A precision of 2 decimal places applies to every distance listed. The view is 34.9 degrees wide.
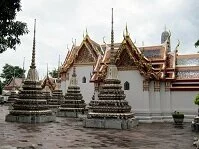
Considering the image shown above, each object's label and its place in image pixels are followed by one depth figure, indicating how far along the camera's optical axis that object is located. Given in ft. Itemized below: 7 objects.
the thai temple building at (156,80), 78.43
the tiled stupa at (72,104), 88.22
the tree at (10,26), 27.63
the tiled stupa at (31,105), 65.16
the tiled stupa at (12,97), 142.82
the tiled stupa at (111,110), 57.00
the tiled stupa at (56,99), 109.19
